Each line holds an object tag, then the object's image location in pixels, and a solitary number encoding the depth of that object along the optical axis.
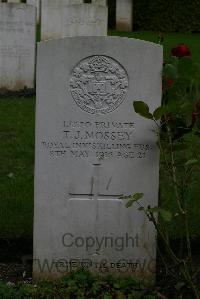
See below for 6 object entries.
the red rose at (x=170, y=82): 4.52
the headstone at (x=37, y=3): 21.84
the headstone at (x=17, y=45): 11.55
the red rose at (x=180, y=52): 4.62
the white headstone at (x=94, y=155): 4.48
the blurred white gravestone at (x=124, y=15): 22.95
